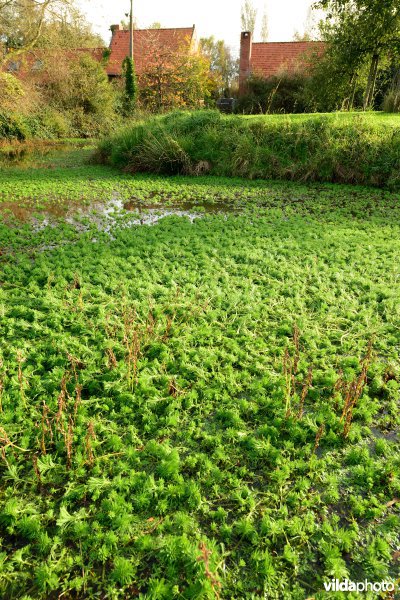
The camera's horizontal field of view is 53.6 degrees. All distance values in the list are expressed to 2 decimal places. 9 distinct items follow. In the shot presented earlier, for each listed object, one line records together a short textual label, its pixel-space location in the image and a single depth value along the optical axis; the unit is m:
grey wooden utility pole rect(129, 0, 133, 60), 26.98
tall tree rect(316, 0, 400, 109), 16.02
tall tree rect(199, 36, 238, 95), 36.95
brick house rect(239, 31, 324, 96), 27.37
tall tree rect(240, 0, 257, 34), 45.66
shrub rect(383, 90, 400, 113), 16.09
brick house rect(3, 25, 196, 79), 23.08
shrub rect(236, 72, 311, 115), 24.50
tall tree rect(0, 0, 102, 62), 19.27
